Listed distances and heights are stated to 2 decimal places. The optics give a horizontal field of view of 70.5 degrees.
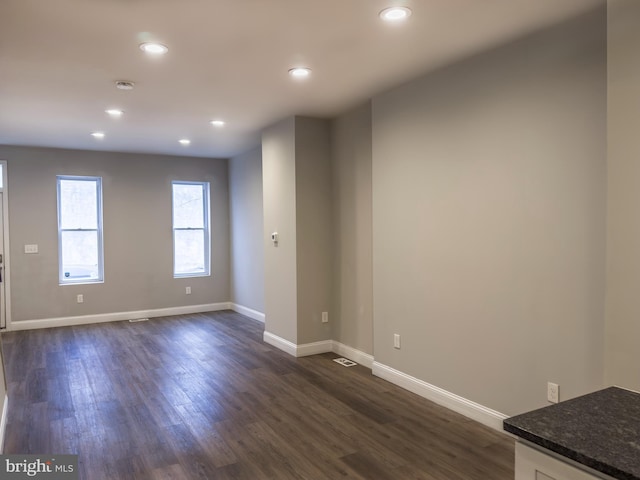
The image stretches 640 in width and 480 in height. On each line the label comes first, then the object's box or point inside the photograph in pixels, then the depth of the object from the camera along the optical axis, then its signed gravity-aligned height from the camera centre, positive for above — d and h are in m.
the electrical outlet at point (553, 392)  2.69 -0.98
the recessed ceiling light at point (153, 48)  2.87 +1.20
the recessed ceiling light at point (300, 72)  3.37 +1.21
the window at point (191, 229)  7.43 +0.08
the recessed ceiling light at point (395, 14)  2.44 +1.19
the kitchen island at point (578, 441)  1.09 -0.56
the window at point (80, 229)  6.66 +0.09
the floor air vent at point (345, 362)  4.56 -1.34
